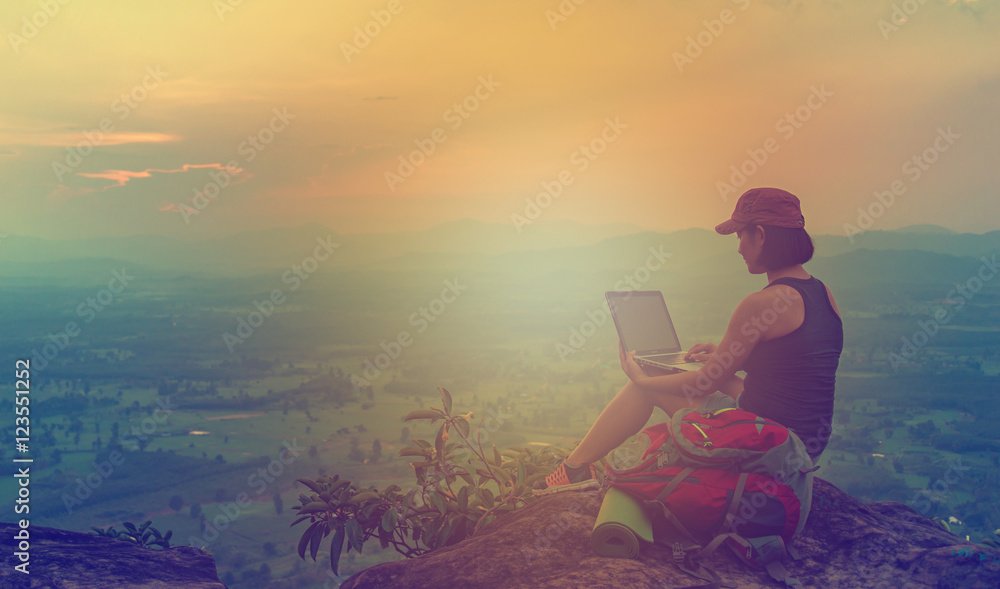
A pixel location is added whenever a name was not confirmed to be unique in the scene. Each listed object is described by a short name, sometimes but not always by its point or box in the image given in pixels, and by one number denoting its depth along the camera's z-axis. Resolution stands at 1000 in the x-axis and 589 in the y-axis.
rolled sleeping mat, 3.20
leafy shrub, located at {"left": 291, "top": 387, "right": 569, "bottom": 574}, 4.42
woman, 3.46
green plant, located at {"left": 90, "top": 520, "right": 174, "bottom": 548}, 4.84
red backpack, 3.16
